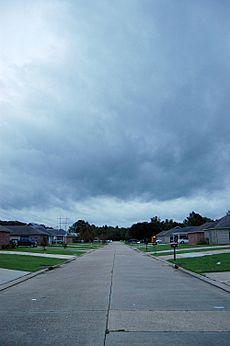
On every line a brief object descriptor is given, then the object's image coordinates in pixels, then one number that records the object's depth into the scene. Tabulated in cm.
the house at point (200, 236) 7284
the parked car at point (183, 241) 9681
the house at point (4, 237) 5522
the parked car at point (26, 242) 7256
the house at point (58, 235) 13370
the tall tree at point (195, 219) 16276
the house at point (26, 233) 9306
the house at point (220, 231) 6500
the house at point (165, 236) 12338
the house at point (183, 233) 10655
